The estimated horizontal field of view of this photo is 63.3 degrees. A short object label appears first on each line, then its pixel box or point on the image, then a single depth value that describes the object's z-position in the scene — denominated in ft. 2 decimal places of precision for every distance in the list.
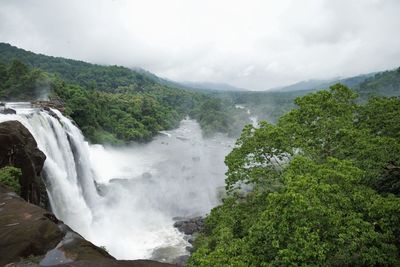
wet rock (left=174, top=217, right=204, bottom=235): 105.70
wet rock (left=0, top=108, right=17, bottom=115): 97.66
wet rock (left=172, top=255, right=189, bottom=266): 84.64
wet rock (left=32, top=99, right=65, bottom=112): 130.62
